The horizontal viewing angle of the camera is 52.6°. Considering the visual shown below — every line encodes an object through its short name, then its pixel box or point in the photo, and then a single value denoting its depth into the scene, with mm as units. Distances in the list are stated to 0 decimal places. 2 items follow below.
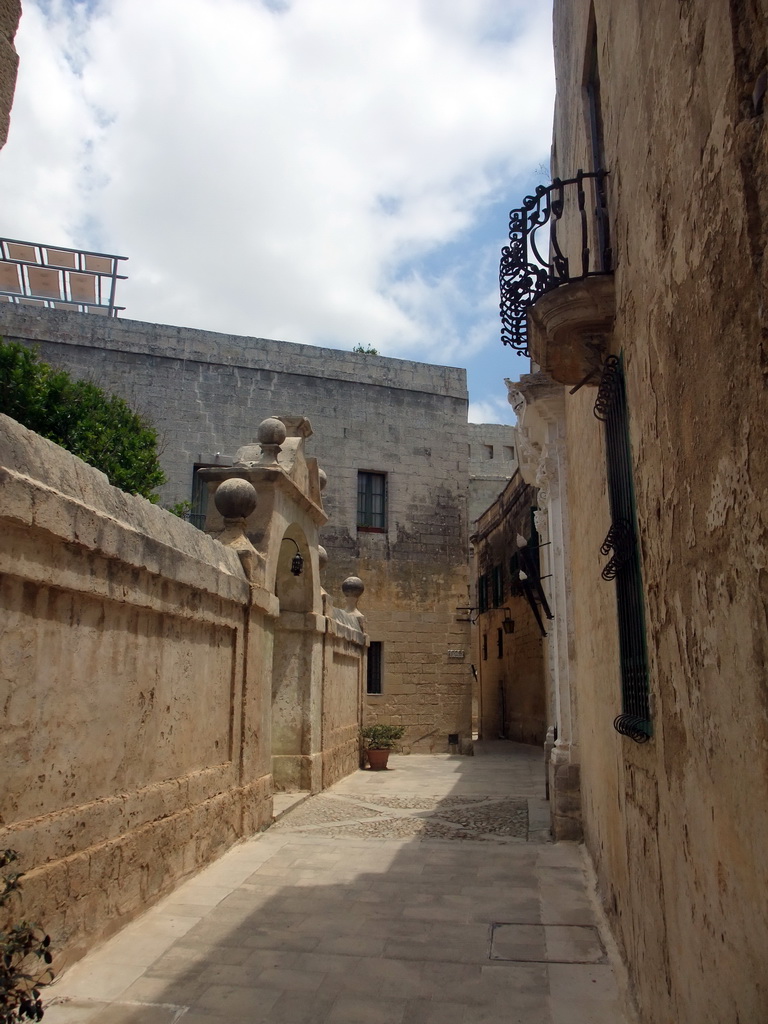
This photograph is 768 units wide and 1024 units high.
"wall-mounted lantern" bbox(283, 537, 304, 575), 9738
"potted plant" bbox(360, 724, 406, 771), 13133
